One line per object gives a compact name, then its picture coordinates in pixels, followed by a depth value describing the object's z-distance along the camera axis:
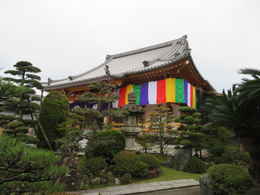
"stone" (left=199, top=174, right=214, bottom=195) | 4.62
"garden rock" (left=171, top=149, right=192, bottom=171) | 8.14
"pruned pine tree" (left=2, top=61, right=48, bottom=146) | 7.55
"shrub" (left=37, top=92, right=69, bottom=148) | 8.88
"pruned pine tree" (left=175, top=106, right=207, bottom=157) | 8.35
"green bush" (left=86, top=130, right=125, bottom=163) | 6.80
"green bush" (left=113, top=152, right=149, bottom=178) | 6.41
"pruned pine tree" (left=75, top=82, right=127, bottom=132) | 7.19
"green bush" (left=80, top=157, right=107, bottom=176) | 5.99
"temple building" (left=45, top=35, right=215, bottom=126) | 11.70
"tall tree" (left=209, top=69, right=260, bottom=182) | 4.18
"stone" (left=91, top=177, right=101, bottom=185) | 5.75
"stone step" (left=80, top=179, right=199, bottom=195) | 4.94
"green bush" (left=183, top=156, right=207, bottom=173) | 7.91
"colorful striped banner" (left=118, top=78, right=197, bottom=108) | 11.68
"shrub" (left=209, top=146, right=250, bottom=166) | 8.40
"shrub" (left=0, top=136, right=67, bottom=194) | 1.47
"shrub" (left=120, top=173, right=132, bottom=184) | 5.98
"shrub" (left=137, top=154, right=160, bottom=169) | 7.05
